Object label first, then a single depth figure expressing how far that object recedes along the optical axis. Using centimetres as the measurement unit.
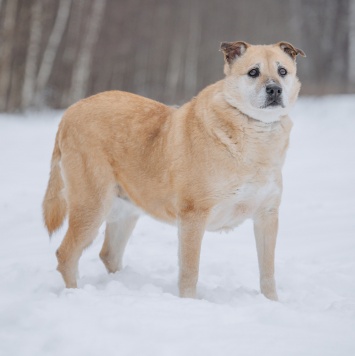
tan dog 375
